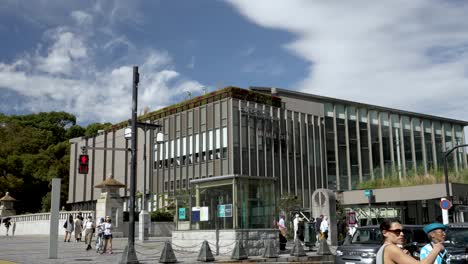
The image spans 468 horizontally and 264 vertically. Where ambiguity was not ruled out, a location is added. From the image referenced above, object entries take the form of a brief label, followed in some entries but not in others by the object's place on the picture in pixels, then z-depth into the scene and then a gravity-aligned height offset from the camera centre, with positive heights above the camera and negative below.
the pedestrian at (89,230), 25.45 -0.61
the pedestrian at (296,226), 27.20 -0.58
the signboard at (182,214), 23.50 +0.12
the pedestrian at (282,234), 23.64 -0.86
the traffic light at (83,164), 21.50 +2.28
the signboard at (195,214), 22.56 +0.11
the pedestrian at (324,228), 26.55 -0.68
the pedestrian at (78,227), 32.66 -0.58
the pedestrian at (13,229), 47.20 -0.97
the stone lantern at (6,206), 54.73 +1.39
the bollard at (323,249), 21.25 -1.43
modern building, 43.66 +6.72
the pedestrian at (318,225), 27.55 -0.54
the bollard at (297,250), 20.64 -1.42
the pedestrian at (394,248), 4.44 -0.31
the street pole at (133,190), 17.64 +1.05
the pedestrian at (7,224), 47.79 -0.49
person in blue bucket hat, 4.98 -0.20
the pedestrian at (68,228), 32.85 -0.65
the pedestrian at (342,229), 30.38 -0.89
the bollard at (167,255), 18.25 -1.38
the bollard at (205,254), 18.91 -1.39
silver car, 13.45 -0.80
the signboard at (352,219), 29.31 -0.26
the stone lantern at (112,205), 36.22 +0.91
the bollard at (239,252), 19.16 -1.37
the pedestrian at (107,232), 23.75 -0.67
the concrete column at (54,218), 20.20 +0.01
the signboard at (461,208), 35.59 +0.36
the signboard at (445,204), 27.08 +0.50
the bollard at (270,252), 20.08 -1.43
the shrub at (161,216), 39.88 +0.07
